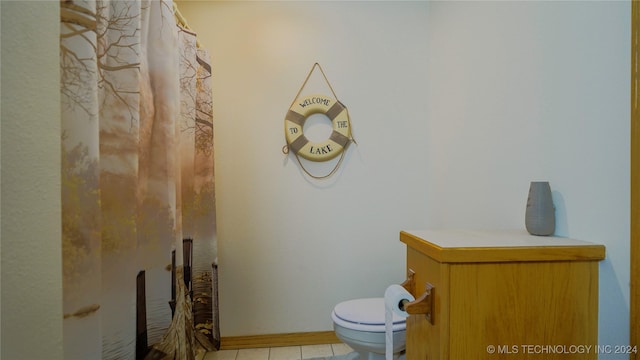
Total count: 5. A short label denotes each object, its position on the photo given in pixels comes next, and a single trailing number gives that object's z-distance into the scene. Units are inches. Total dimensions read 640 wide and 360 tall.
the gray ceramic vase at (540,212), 40.7
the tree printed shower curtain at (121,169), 31.3
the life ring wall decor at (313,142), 80.8
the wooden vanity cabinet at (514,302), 31.9
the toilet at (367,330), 55.6
